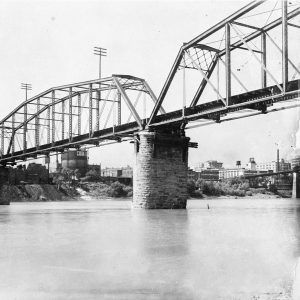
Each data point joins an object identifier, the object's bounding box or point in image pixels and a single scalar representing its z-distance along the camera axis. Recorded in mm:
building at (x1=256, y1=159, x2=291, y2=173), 187250
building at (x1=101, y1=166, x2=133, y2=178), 194488
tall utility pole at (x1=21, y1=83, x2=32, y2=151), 77375
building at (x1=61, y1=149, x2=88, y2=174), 164000
